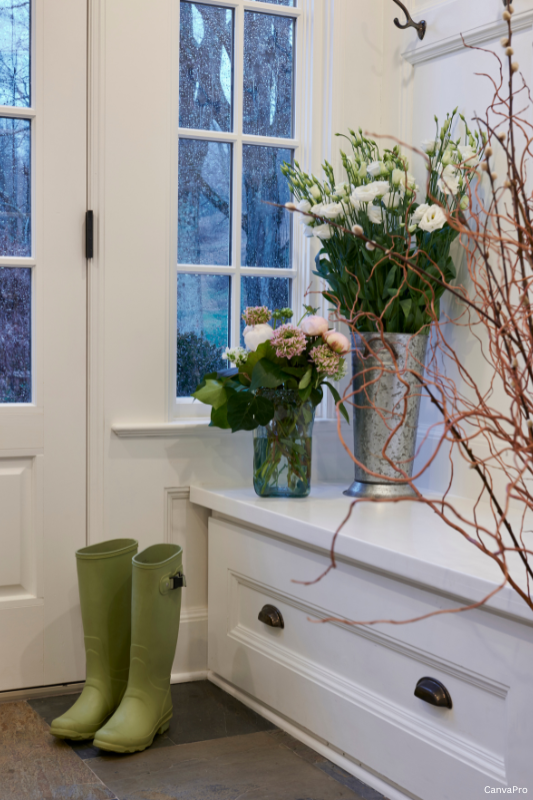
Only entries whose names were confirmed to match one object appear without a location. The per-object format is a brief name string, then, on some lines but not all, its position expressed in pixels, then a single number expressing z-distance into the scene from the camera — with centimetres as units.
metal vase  204
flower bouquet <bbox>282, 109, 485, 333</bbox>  196
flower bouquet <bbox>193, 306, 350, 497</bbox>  197
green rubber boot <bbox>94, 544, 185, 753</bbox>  177
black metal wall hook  224
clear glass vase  205
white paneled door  207
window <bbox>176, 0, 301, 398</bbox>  228
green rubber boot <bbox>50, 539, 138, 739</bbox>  187
